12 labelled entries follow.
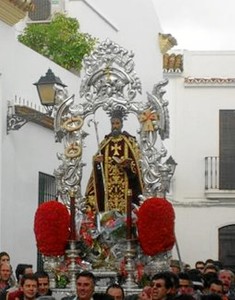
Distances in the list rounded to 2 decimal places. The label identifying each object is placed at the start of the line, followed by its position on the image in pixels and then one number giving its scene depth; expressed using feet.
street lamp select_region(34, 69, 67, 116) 51.67
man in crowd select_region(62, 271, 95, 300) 33.71
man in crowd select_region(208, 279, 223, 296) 40.14
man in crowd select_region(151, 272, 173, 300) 33.19
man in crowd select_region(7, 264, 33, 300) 35.96
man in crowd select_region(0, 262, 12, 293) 41.19
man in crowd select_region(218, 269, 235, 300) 44.16
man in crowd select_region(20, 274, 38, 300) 35.27
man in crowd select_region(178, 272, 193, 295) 39.82
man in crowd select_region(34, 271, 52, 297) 38.94
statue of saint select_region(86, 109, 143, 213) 49.49
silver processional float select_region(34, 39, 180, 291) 47.50
